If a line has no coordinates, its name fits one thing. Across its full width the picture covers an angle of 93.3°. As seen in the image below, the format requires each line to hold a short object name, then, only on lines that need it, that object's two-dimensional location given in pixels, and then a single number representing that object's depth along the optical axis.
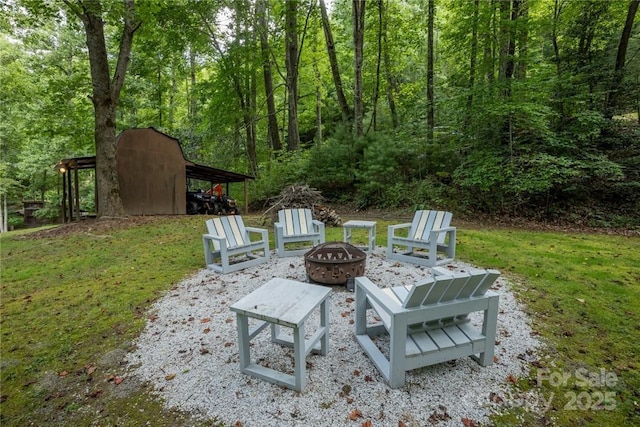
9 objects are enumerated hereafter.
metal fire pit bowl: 3.42
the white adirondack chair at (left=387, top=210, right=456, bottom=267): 4.32
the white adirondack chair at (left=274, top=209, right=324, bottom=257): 4.90
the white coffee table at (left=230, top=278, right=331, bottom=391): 1.96
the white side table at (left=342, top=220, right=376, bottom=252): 4.93
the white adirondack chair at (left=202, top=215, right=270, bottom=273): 4.28
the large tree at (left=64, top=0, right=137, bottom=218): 7.99
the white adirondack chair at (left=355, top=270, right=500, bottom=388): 1.90
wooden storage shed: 9.56
